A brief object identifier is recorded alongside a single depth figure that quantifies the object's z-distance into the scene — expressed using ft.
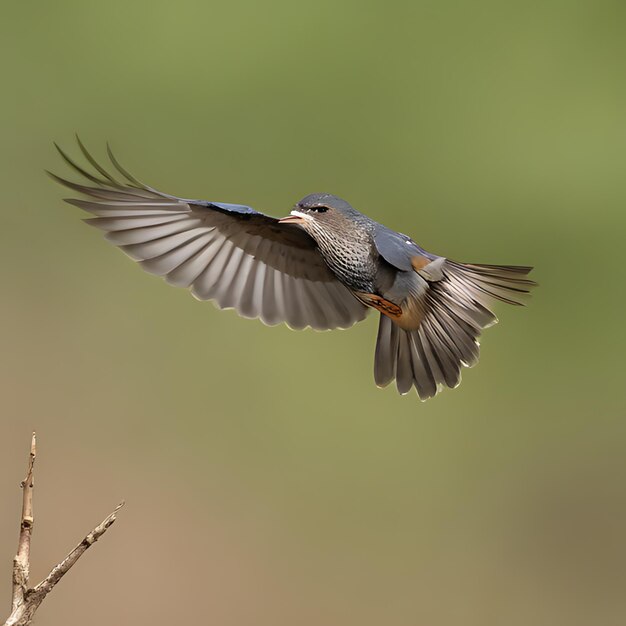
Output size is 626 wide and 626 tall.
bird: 25.11
